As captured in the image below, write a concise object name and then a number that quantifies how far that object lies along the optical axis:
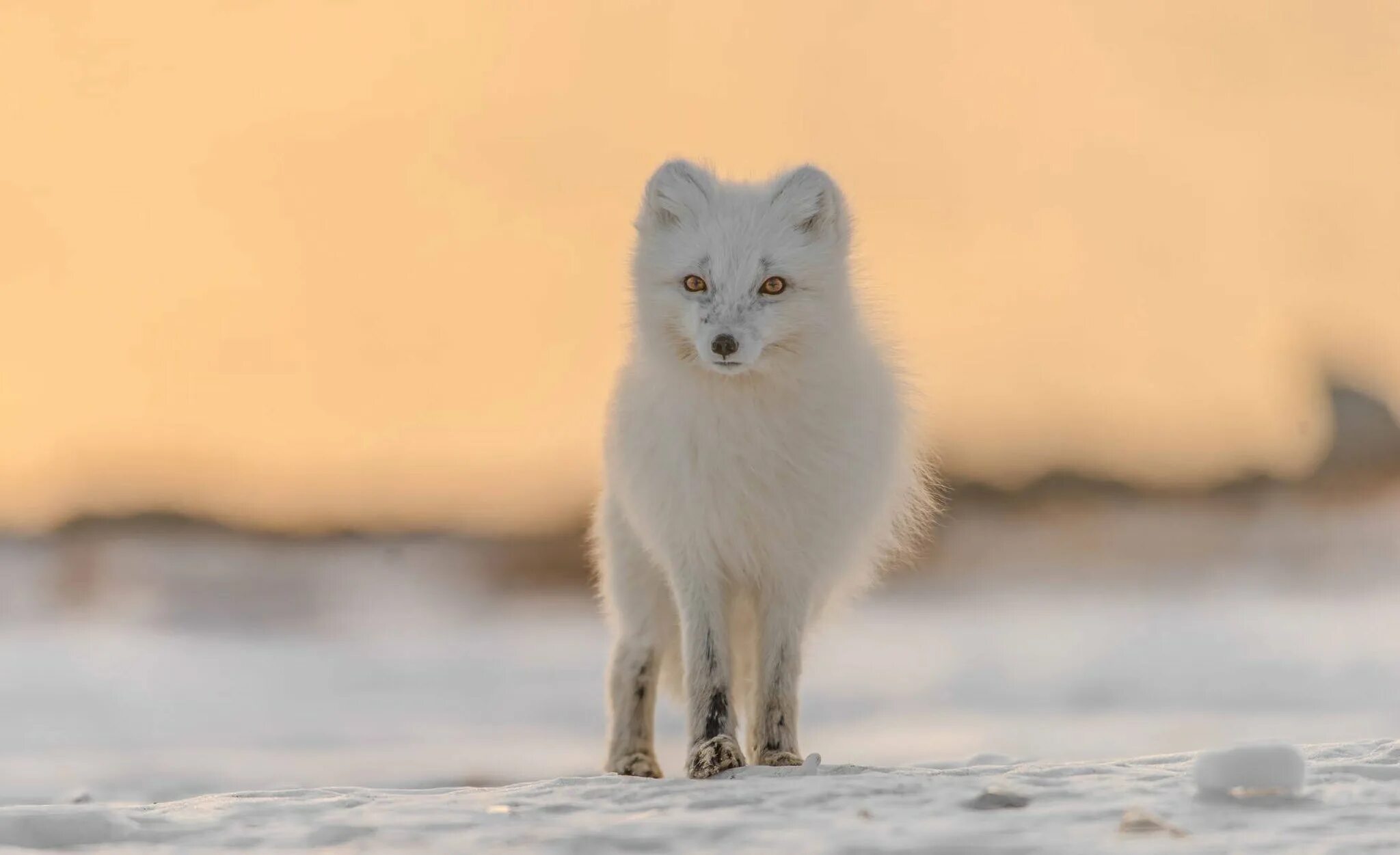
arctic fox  10.29
